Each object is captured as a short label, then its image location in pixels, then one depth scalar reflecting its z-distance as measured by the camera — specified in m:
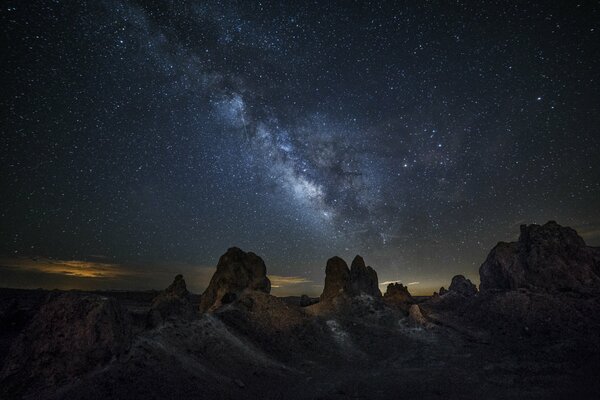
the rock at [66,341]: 12.88
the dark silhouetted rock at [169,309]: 21.48
